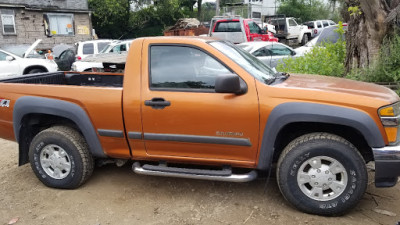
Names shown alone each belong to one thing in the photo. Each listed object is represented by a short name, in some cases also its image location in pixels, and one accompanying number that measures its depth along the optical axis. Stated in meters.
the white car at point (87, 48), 14.93
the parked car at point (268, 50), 11.01
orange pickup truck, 3.33
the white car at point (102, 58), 9.20
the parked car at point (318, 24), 28.42
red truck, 17.16
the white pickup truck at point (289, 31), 24.69
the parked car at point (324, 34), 11.89
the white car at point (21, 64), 12.55
